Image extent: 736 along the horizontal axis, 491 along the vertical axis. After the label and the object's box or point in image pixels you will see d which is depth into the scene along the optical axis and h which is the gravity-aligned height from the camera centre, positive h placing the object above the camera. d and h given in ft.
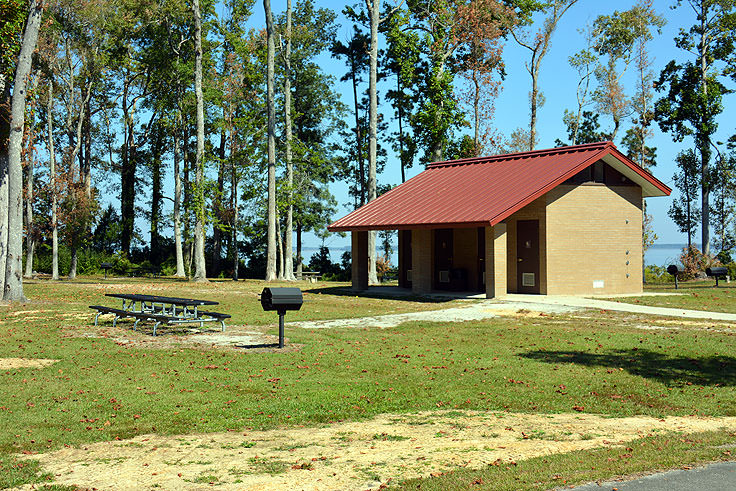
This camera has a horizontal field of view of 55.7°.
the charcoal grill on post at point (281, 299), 40.86 -1.85
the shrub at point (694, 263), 129.39 +0.55
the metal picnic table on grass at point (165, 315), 49.01 -3.40
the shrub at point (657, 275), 134.31 -1.78
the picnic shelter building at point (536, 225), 80.02 +5.06
